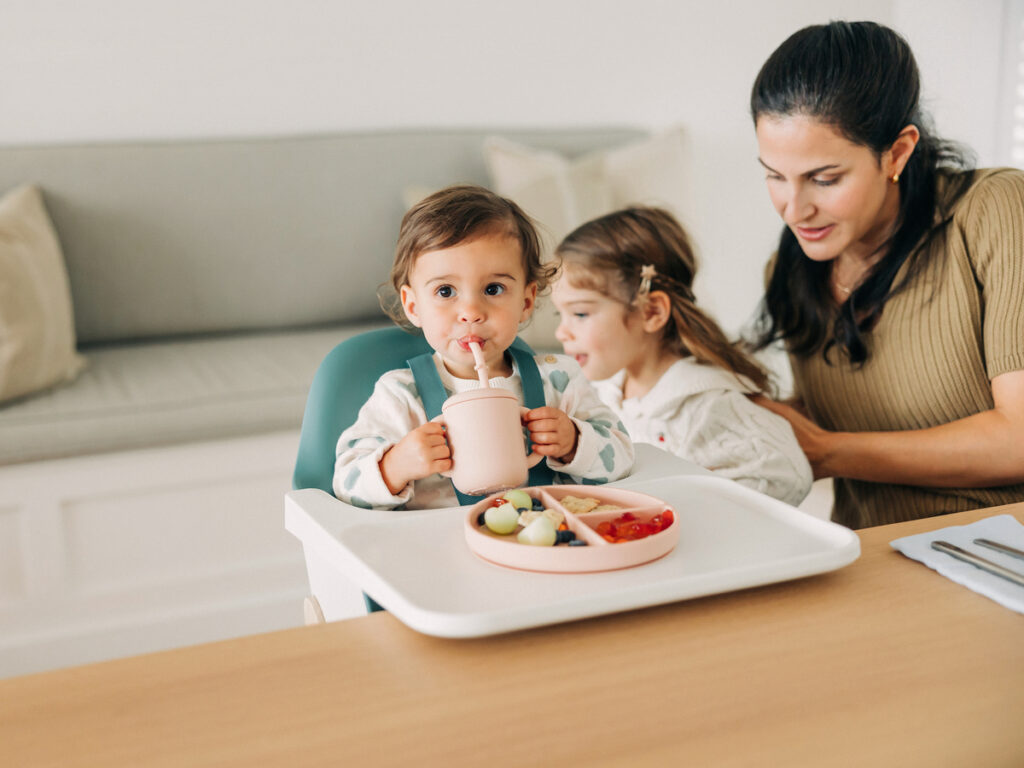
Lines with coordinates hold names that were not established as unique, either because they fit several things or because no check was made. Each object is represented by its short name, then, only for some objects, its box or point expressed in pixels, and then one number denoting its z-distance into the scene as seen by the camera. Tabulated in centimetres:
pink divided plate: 70
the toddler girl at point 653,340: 144
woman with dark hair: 129
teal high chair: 106
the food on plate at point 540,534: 72
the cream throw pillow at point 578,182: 277
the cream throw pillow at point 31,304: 207
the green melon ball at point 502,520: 76
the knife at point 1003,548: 75
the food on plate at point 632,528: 75
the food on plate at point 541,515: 76
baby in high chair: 96
